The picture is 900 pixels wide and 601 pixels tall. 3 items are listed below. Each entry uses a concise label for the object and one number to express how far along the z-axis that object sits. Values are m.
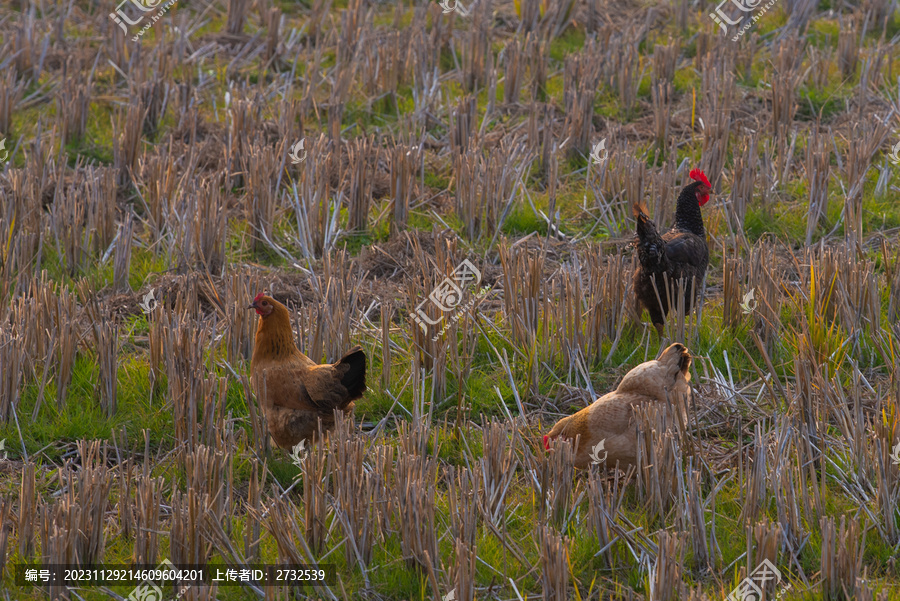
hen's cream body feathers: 7.82
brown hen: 8.52
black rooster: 9.75
